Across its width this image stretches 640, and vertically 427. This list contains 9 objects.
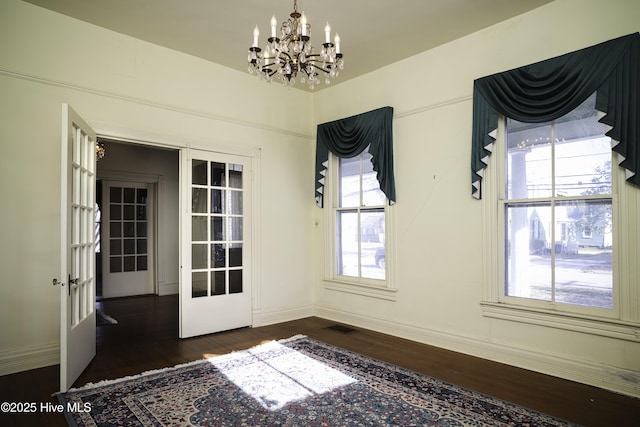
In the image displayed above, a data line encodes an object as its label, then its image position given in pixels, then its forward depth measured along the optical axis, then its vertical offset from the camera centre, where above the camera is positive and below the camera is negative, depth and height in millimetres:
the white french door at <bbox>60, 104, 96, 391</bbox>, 3199 -263
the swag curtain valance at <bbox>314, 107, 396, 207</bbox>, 4906 +987
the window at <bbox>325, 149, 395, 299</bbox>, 5160 -191
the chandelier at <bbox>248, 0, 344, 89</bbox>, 2709 +1152
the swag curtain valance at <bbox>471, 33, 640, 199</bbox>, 3156 +1078
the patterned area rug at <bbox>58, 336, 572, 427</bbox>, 2748 -1403
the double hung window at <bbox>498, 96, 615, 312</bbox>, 3396 +29
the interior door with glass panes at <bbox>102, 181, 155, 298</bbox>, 7797 -446
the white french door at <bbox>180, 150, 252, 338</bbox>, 4812 -339
